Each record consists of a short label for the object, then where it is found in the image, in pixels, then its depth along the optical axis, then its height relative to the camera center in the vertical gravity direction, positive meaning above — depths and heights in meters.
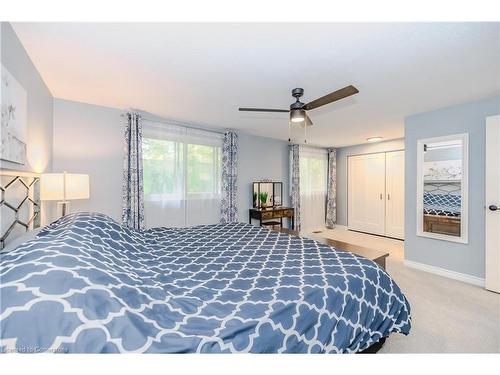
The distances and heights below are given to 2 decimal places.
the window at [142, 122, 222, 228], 3.44 +0.18
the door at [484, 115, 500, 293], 2.53 -0.72
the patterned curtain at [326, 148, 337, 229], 6.19 -0.07
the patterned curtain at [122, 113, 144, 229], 3.16 +0.14
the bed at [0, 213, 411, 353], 0.73 -0.53
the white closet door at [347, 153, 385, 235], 5.40 -0.16
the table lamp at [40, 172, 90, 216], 2.06 -0.01
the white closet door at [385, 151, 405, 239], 5.00 -0.16
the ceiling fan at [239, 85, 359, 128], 2.04 +0.77
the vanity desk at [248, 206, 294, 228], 4.46 -0.57
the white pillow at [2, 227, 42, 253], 1.21 -0.32
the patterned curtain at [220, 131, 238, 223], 4.13 +0.12
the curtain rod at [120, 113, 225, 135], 3.35 +1.02
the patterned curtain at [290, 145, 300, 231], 5.34 +0.16
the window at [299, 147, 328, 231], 5.79 -0.01
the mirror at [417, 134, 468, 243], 2.90 +0.00
